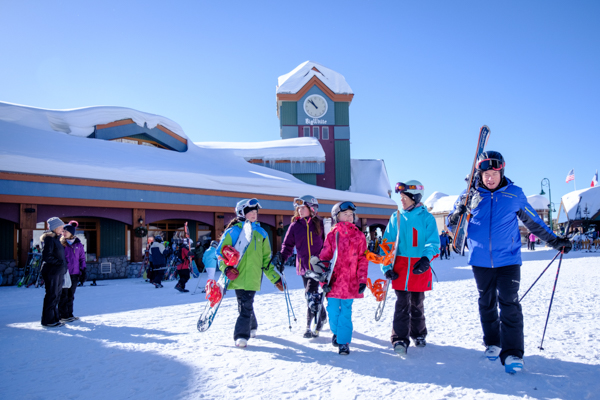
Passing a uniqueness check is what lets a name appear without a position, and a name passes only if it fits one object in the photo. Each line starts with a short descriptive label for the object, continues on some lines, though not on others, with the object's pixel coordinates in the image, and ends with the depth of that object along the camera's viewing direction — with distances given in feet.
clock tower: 97.35
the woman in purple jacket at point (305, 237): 15.90
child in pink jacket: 12.47
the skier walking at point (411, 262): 12.45
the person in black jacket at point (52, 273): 18.01
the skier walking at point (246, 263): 13.87
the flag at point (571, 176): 157.69
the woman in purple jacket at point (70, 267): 19.77
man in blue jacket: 10.62
